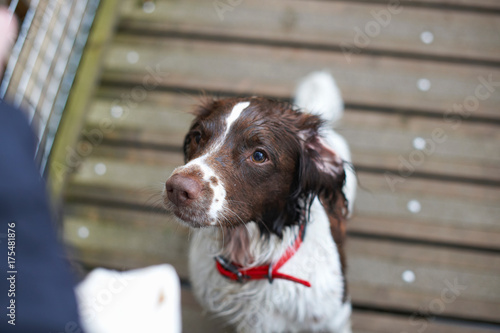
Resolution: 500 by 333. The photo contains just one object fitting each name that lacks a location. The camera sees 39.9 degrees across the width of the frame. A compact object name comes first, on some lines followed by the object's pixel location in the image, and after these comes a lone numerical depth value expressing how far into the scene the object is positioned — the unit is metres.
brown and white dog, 1.13
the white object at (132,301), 0.93
